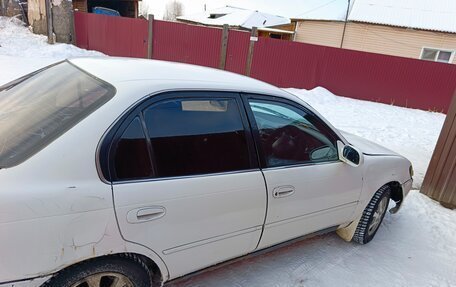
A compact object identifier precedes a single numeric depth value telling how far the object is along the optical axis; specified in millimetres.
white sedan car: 1525
